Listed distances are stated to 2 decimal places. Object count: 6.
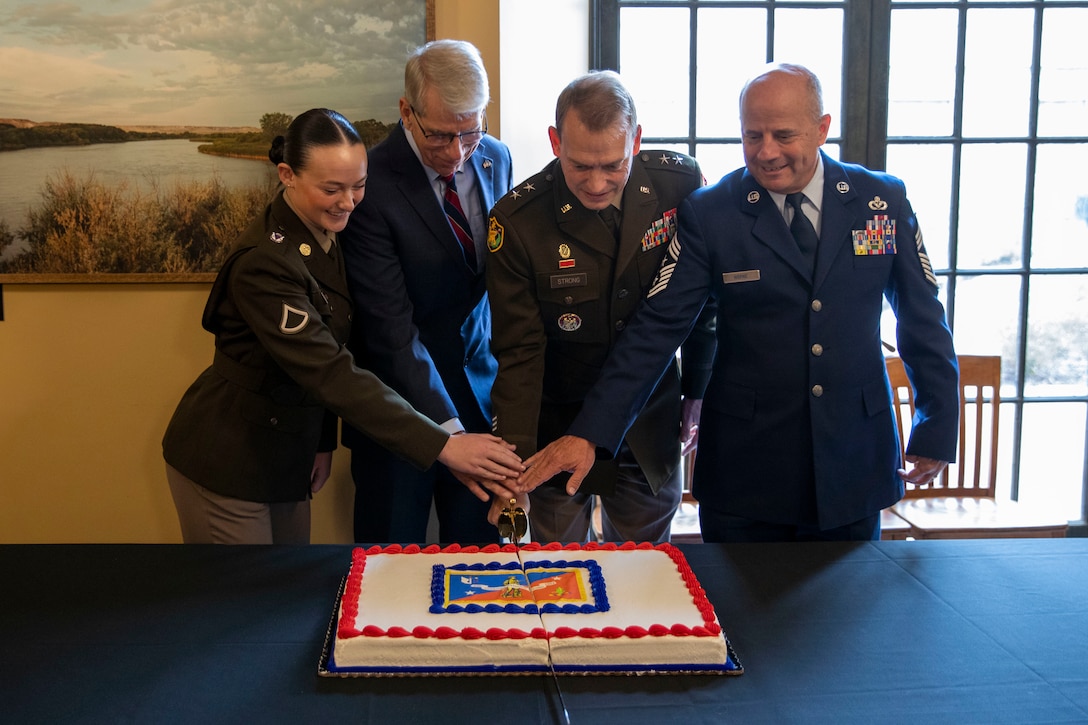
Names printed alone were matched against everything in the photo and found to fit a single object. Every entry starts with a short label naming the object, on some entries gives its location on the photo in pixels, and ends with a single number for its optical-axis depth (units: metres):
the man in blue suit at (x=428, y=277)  2.04
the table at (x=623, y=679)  1.17
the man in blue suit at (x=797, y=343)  1.82
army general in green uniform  2.01
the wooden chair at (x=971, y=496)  2.82
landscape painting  2.69
